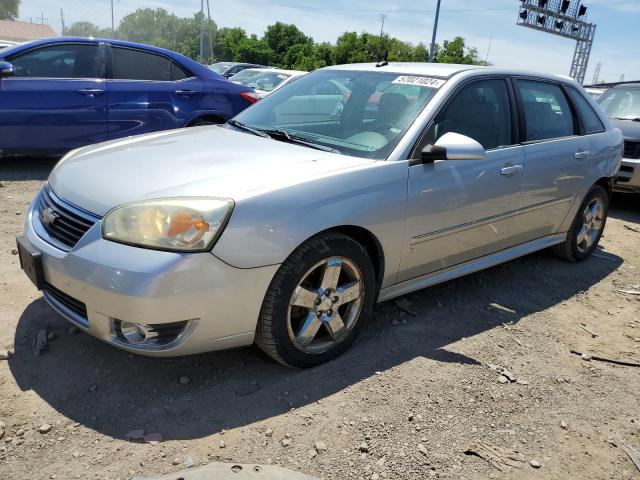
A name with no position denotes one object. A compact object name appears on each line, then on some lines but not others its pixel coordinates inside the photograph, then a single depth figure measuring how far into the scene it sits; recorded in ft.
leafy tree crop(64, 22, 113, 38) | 318.04
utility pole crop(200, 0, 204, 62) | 163.01
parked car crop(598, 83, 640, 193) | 22.93
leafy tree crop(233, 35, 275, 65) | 188.55
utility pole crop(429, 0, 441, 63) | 89.74
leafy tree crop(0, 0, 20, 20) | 348.79
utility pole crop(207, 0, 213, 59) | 212.02
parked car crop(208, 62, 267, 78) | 56.34
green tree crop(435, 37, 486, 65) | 155.66
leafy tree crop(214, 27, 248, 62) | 221.25
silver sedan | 7.85
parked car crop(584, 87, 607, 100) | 36.80
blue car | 20.17
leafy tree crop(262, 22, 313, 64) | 195.83
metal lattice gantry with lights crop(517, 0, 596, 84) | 106.83
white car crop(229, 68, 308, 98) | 39.81
